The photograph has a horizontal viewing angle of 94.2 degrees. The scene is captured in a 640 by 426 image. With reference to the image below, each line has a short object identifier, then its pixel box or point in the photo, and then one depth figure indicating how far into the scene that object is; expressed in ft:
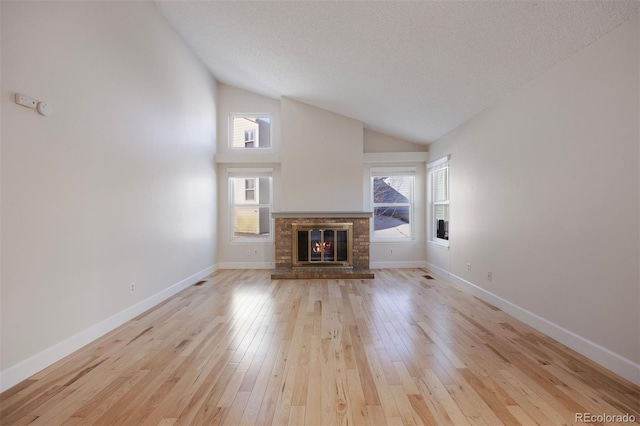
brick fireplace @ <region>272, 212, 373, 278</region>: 18.38
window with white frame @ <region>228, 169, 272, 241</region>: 20.25
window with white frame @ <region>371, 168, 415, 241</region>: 20.21
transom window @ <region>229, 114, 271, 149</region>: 20.33
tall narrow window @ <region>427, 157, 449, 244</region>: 17.12
